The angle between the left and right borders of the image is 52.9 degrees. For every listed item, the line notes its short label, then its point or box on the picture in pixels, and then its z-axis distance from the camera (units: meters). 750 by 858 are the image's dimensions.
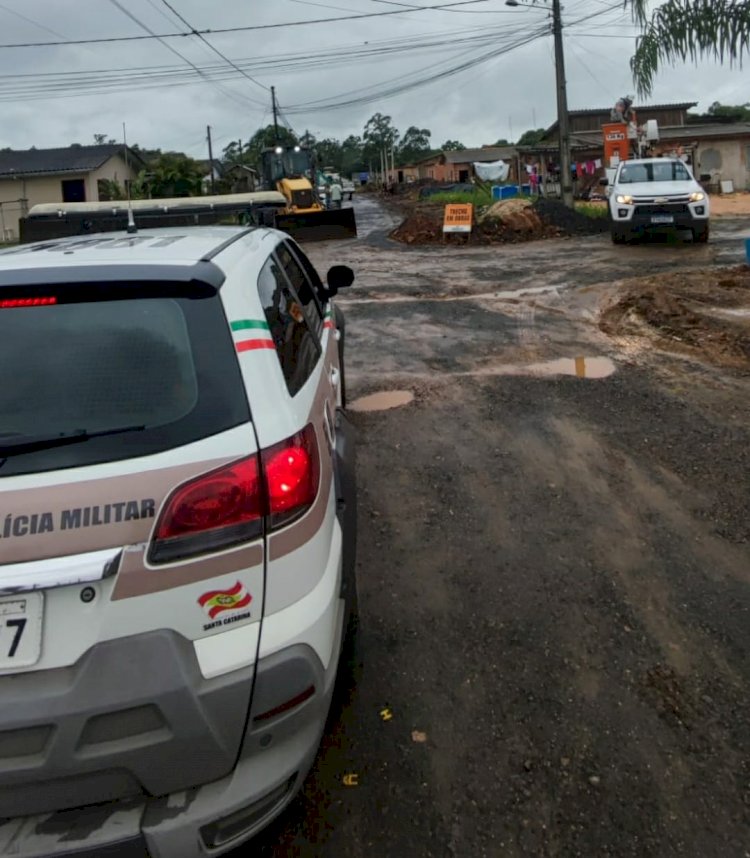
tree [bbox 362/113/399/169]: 115.75
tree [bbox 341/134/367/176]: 125.81
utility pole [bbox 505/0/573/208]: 26.20
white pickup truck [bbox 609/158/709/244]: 16.83
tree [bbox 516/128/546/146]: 89.31
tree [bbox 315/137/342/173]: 123.68
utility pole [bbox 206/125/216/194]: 43.59
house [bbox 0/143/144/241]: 39.44
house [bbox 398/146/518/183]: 69.94
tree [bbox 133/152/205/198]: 36.06
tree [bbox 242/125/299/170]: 71.12
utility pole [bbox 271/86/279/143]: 61.46
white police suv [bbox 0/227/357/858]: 1.85
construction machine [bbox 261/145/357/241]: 21.67
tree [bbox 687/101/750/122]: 56.67
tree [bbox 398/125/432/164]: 119.69
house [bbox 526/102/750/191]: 40.47
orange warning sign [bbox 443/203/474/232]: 22.39
